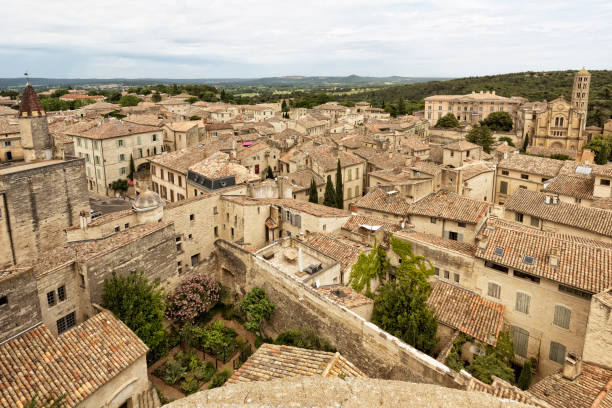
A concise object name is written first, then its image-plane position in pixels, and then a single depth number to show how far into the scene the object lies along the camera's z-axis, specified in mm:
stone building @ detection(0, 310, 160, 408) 14883
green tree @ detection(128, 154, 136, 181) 56312
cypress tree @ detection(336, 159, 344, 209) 47344
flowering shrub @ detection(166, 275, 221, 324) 25703
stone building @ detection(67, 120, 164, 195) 54219
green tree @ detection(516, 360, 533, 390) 19359
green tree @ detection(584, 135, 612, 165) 60812
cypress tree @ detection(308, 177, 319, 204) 45562
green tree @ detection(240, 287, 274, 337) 24484
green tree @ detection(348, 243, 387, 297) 25750
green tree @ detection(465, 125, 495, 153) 70756
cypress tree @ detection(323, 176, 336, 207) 45531
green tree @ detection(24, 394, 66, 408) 13990
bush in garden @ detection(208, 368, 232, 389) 21531
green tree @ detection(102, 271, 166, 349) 20688
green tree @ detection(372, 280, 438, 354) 20328
